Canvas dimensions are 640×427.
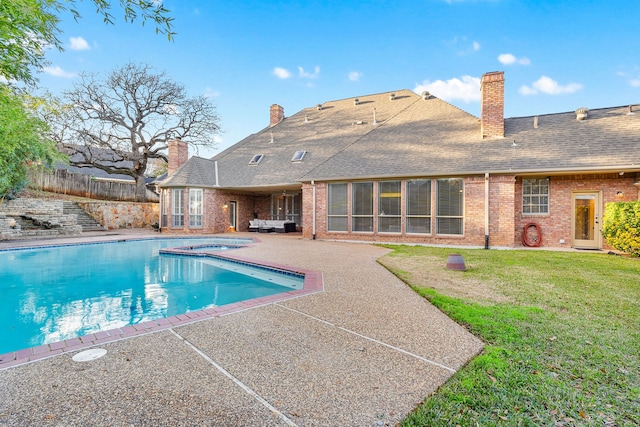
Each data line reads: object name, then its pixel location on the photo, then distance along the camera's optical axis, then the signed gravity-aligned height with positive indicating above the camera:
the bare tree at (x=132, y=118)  21.67 +7.01
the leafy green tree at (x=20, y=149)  8.10 +2.29
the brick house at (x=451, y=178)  10.23 +1.30
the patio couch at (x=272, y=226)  17.16 -0.84
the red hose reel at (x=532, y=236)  10.64 -0.82
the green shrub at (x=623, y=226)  8.27 -0.38
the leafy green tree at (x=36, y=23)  2.71 +2.31
